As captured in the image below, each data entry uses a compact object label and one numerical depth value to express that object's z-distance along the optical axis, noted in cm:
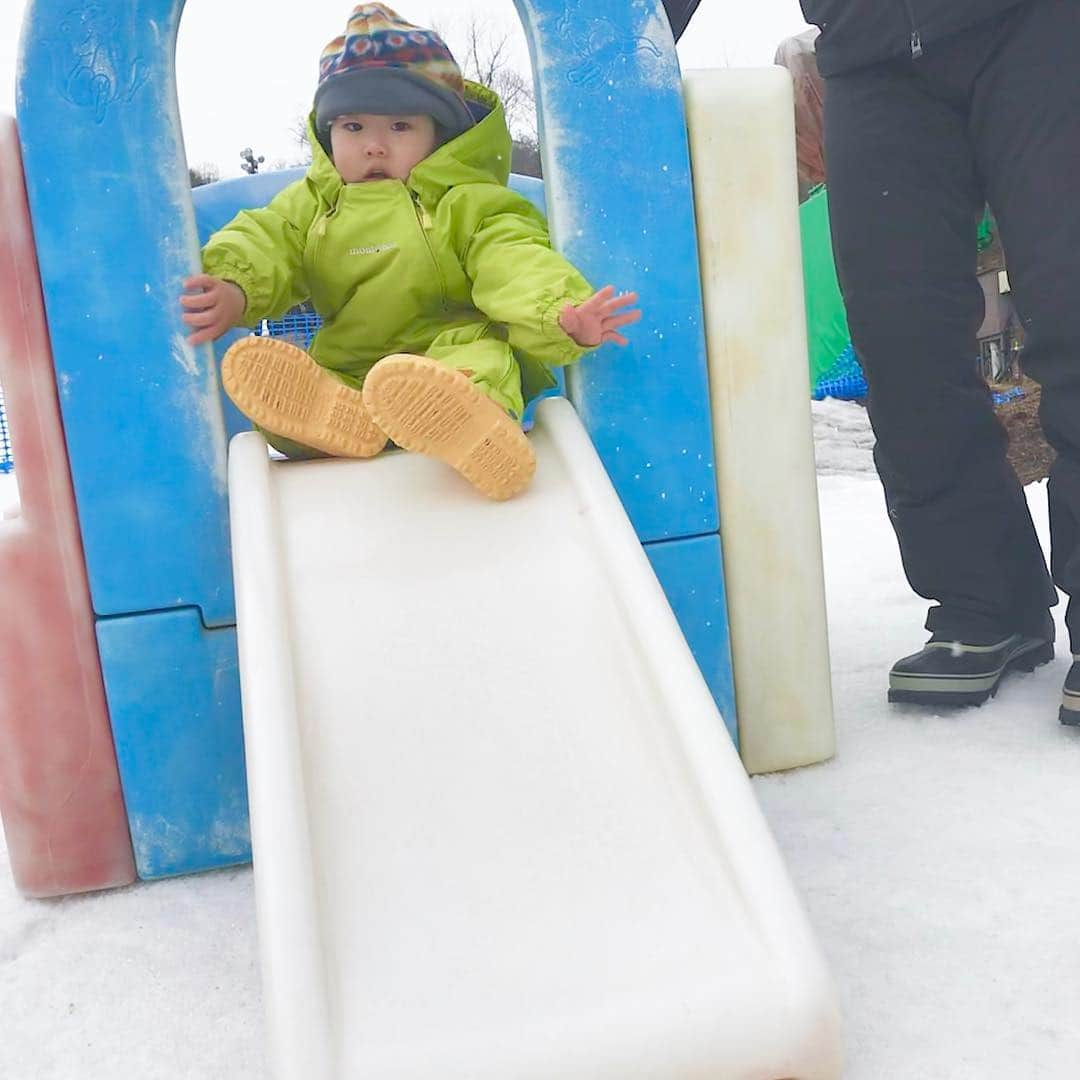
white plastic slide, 81
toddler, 128
